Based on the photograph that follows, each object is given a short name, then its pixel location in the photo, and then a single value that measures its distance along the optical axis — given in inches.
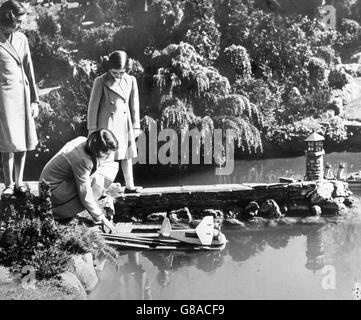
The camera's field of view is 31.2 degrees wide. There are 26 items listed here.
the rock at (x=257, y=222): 400.8
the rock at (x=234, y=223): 398.9
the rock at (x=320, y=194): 414.9
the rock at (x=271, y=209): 409.7
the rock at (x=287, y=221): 401.4
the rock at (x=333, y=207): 416.5
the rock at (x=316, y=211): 413.7
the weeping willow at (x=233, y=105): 502.0
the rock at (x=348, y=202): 430.0
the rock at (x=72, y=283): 265.7
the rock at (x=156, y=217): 396.2
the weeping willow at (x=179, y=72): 484.7
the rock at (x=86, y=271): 288.2
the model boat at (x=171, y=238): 334.3
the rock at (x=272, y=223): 399.3
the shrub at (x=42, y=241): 276.7
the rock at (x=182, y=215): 397.4
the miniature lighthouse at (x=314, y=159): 430.9
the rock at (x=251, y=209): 408.5
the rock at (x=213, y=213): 402.3
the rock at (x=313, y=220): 402.0
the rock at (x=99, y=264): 315.3
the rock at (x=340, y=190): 424.5
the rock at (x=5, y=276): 263.7
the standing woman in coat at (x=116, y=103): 330.3
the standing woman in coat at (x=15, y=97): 308.3
